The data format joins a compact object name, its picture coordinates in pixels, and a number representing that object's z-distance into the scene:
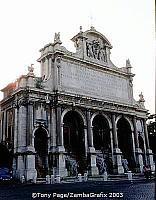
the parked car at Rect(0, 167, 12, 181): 25.50
